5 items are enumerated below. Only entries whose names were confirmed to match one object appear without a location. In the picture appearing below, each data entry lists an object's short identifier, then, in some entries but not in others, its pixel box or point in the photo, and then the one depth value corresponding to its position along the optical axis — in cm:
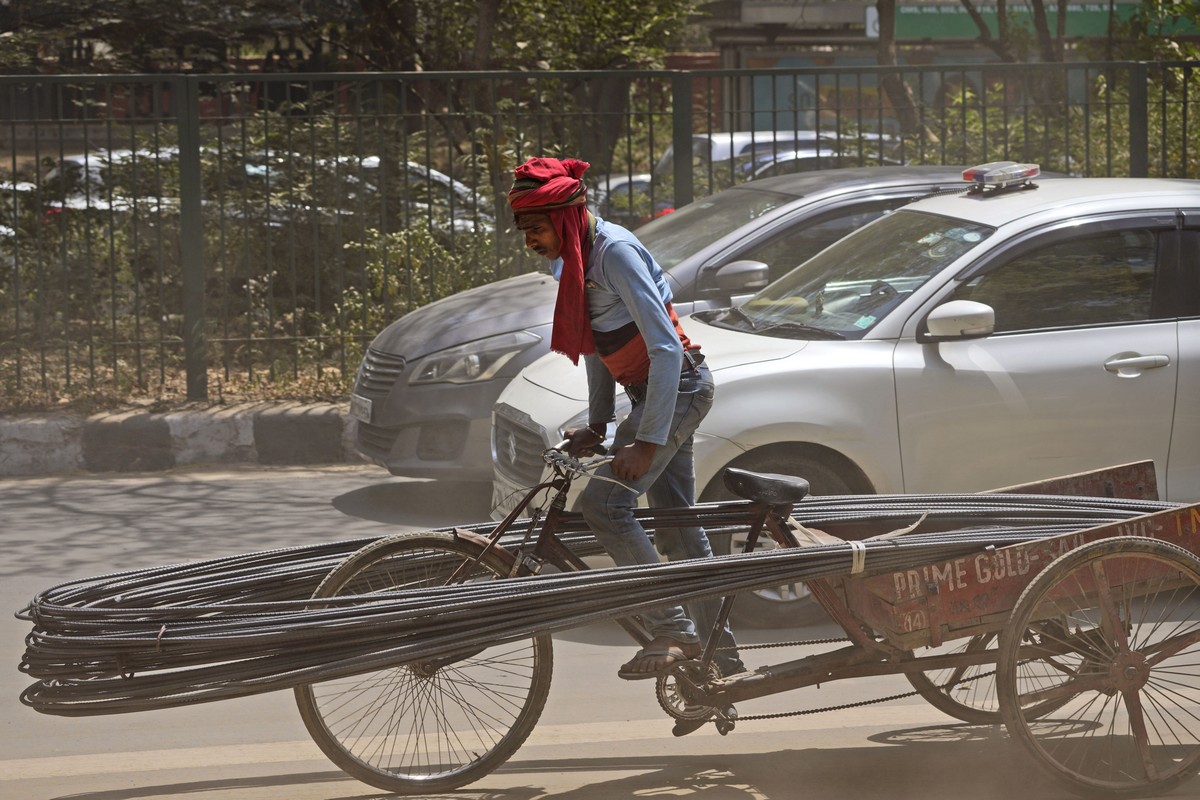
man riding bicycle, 793
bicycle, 801
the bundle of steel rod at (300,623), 714
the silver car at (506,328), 1507
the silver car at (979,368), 1131
